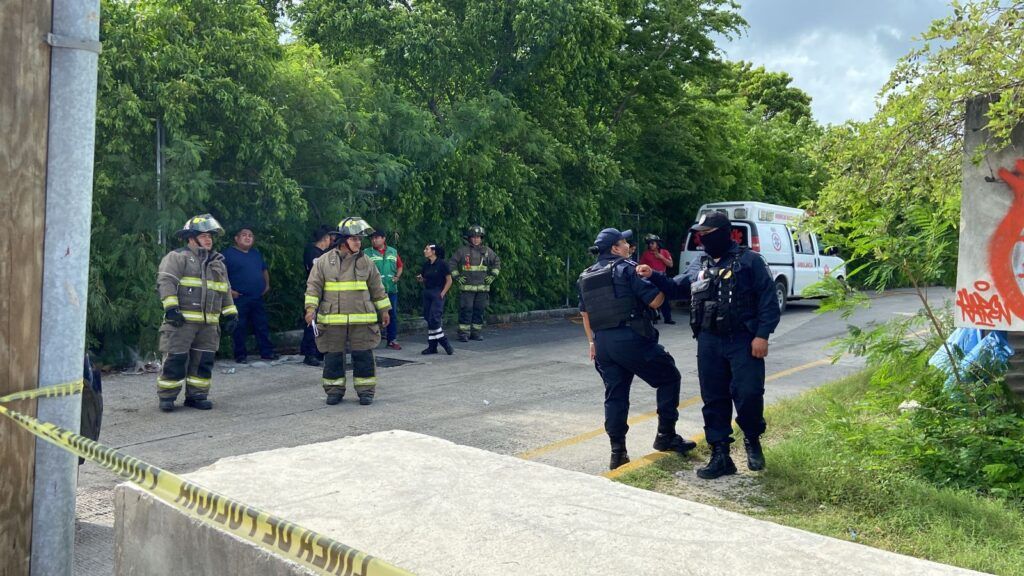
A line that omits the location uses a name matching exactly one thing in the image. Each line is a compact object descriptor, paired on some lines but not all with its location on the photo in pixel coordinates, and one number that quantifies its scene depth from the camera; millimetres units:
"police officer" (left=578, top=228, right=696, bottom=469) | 6410
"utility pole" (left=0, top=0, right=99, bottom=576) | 3113
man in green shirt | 12664
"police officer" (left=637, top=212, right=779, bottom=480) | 5988
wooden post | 3082
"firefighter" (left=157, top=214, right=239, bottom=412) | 8656
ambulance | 19016
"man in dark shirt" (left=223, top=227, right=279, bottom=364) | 11375
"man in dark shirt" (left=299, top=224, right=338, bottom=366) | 11492
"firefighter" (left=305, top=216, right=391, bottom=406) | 8914
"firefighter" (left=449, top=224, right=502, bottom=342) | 14047
